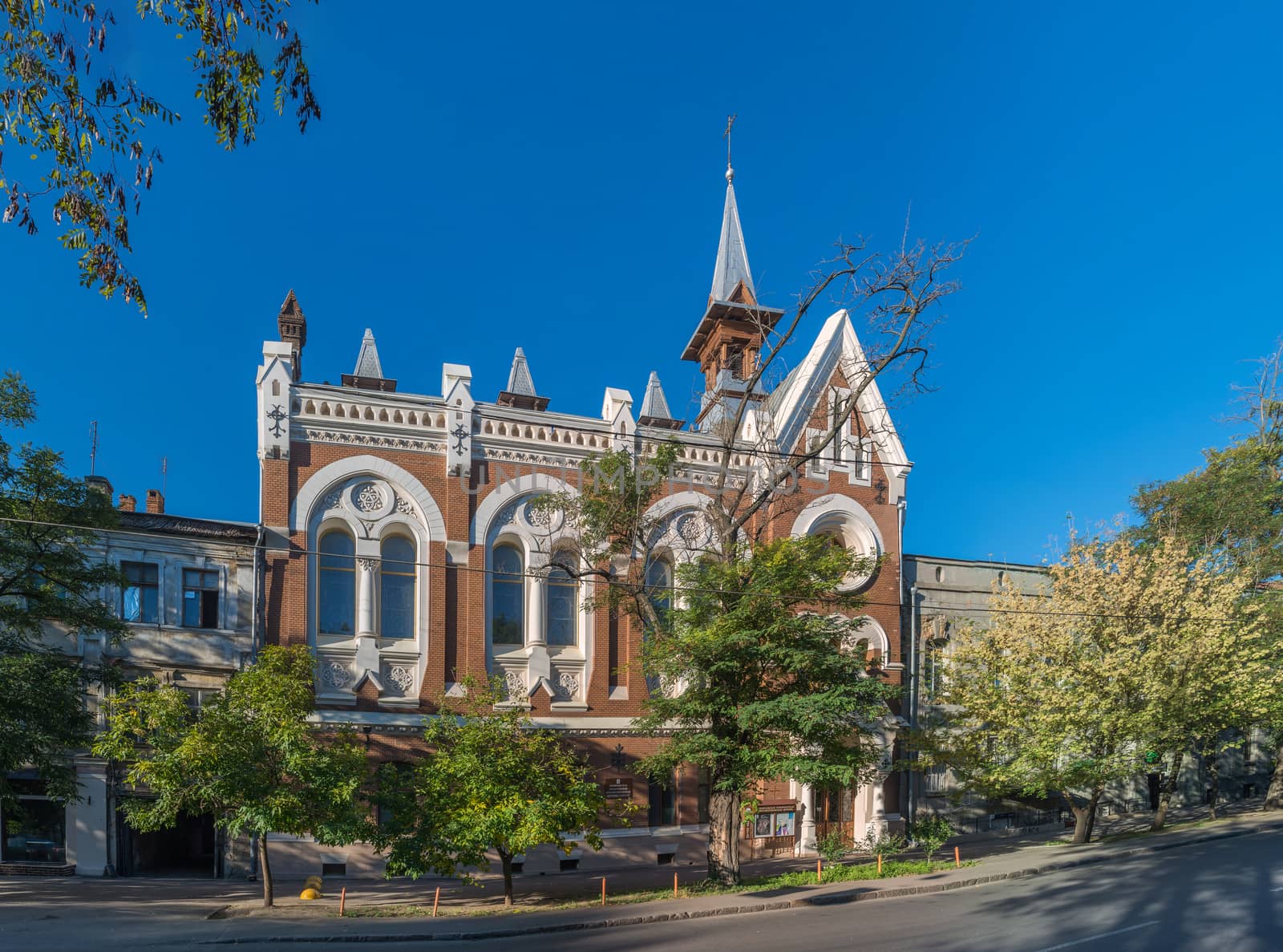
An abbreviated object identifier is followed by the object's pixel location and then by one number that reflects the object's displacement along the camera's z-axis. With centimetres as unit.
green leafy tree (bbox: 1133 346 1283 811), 3250
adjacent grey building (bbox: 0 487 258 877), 2317
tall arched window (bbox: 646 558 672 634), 2820
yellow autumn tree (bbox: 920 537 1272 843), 2547
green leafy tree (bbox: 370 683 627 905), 1838
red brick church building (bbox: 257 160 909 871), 2452
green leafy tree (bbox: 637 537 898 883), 2083
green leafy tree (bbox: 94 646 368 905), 1770
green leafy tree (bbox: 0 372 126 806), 1900
